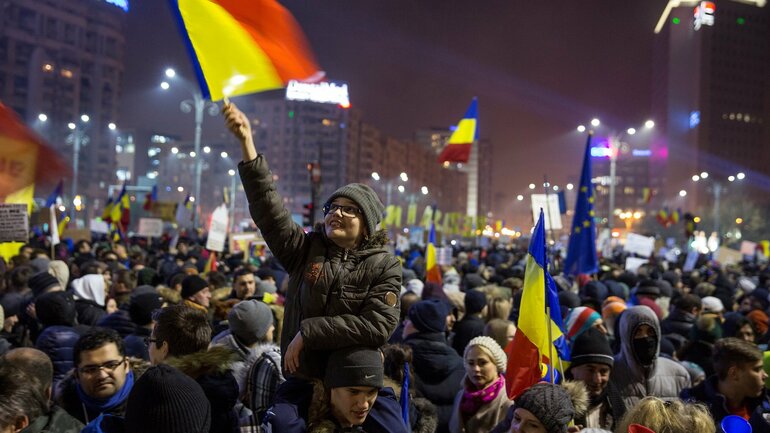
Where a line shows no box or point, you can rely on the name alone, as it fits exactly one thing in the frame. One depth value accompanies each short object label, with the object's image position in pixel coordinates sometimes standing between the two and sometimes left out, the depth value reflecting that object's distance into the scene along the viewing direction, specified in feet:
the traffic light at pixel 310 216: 75.44
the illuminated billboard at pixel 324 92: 350.43
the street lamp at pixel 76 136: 117.50
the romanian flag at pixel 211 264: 41.91
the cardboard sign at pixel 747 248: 80.53
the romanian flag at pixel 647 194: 149.18
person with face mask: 17.12
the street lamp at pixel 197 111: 80.74
